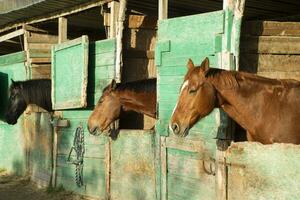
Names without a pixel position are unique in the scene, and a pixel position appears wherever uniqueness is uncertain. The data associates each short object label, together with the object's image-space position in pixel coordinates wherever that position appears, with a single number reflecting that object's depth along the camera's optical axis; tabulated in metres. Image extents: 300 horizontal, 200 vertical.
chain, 7.65
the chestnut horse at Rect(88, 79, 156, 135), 6.55
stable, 4.91
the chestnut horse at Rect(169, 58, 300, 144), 4.62
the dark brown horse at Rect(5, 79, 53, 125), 8.93
